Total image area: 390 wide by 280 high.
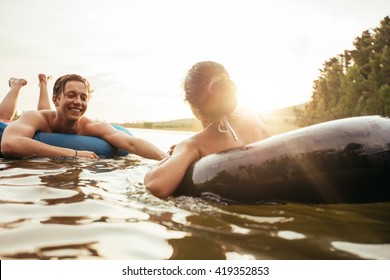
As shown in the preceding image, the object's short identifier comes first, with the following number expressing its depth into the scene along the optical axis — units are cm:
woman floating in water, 268
